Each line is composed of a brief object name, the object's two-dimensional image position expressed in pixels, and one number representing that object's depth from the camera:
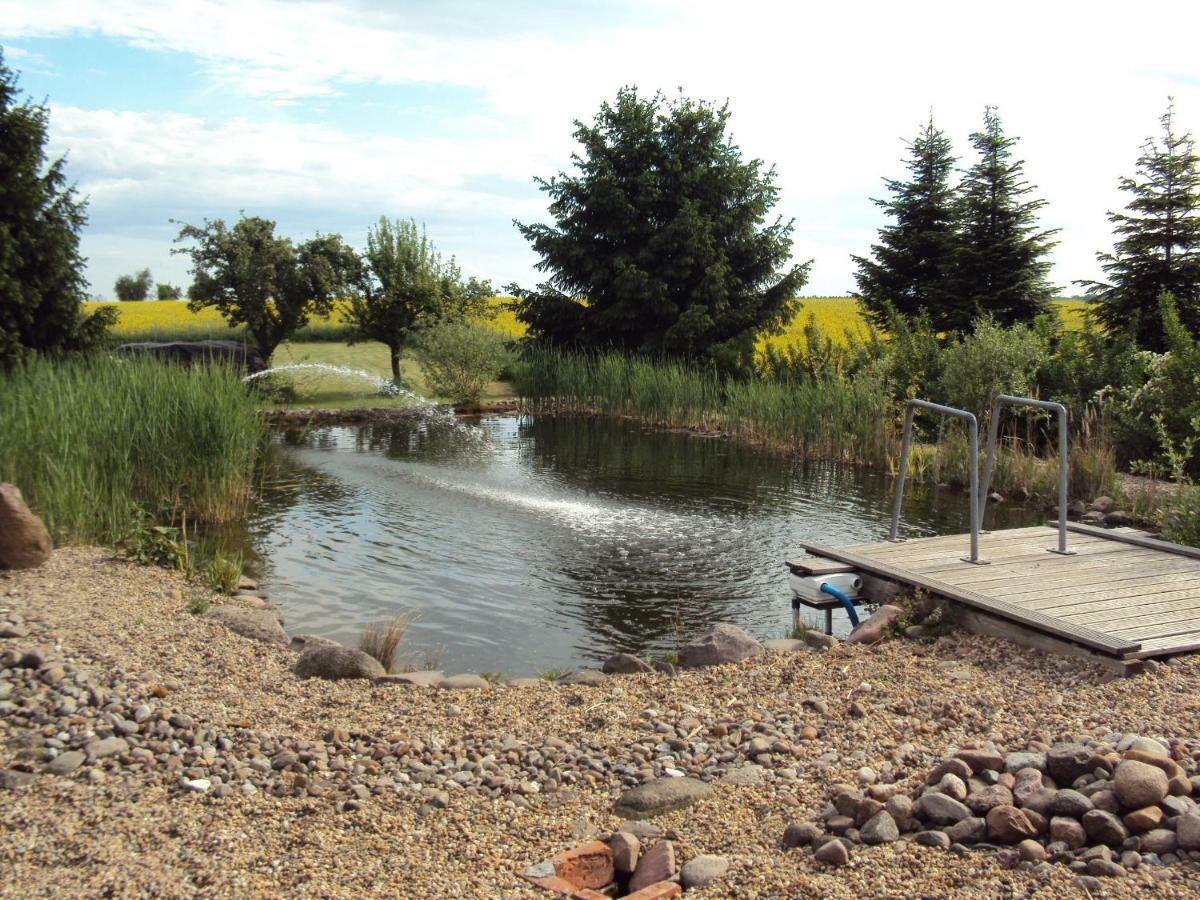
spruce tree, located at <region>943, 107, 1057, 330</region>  22.42
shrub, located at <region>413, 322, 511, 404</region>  24.12
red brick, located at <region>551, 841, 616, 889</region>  3.35
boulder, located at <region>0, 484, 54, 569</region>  6.83
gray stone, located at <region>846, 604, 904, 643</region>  6.23
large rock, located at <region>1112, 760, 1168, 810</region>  3.38
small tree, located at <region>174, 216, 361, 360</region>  23.44
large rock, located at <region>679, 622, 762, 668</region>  6.02
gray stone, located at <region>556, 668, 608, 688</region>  5.70
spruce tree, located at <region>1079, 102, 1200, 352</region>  19.58
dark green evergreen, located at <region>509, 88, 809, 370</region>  26.67
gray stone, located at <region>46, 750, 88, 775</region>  4.14
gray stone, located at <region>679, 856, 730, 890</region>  3.26
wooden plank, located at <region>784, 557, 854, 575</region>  7.18
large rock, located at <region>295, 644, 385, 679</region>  5.62
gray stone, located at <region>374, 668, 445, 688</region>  5.50
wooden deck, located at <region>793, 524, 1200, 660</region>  5.50
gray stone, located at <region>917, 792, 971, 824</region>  3.47
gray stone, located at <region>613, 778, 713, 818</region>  3.90
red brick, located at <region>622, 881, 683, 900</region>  3.18
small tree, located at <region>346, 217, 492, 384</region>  25.72
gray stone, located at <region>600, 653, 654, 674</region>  5.99
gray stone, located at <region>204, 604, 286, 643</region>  6.34
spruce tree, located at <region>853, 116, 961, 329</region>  25.56
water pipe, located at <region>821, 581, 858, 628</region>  7.01
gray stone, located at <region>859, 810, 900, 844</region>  3.42
